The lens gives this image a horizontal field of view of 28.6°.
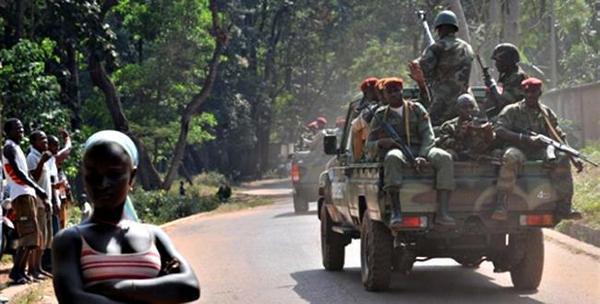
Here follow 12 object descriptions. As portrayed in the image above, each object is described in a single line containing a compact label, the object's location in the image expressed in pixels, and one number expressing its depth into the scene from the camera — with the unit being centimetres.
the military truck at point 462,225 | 1050
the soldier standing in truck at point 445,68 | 1205
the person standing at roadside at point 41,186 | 1197
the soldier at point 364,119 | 1178
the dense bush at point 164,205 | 2704
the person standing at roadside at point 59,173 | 1291
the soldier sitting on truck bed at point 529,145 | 1064
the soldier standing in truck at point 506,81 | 1211
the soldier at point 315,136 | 2503
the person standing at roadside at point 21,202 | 1145
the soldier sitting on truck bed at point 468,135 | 1097
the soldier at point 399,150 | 1040
